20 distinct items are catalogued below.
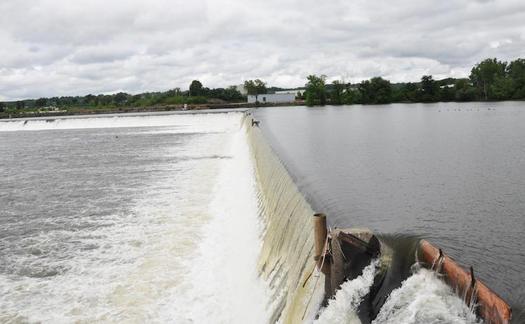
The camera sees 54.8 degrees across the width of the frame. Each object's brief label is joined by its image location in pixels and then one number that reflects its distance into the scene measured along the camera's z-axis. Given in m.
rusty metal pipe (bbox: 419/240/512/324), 5.25
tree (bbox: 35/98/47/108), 193.59
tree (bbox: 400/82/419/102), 110.20
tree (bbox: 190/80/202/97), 165.00
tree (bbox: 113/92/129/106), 177.61
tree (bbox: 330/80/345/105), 128.25
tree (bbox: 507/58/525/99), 90.00
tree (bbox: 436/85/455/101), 104.44
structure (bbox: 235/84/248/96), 182.16
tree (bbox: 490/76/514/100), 92.66
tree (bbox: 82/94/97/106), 178.52
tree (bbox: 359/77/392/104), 115.88
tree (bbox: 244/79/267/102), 178.25
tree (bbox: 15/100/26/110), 184.04
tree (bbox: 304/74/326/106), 126.25
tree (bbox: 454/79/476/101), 100.44
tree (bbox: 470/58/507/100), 100.81
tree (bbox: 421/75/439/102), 105.69
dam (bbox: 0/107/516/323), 7.07
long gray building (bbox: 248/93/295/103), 155.12
